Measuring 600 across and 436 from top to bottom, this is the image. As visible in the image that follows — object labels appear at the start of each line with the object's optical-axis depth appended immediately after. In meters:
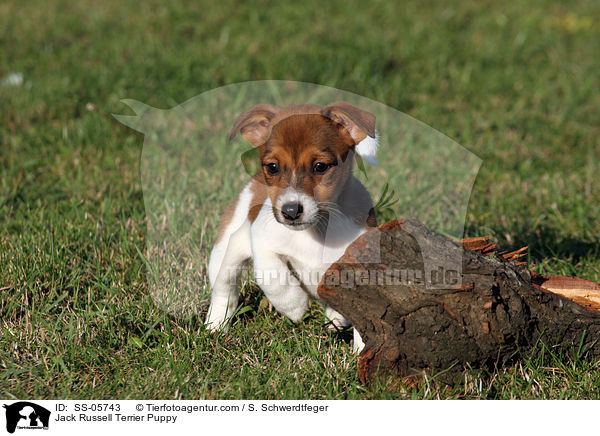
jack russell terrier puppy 3.40
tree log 3.21
